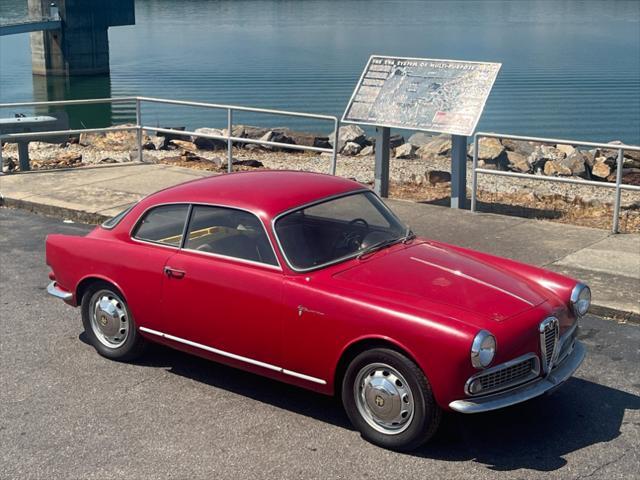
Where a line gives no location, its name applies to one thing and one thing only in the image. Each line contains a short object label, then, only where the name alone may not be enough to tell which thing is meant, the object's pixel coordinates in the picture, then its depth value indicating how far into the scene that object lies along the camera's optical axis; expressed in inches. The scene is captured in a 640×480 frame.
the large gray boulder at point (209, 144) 842.8
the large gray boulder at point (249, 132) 971.2
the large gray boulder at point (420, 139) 956.6
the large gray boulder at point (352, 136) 909.0
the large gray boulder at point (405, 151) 828.6
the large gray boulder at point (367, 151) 863.1
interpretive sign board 452.1
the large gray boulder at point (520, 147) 886.3
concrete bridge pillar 2413.9
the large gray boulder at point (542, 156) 783.5
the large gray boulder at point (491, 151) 801.6
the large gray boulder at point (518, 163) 783.7
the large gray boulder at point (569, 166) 732.0
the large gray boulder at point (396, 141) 894.5
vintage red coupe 208.8
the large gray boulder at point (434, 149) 859.2
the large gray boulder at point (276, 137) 905.5
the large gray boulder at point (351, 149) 872.3
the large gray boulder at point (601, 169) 714.2
